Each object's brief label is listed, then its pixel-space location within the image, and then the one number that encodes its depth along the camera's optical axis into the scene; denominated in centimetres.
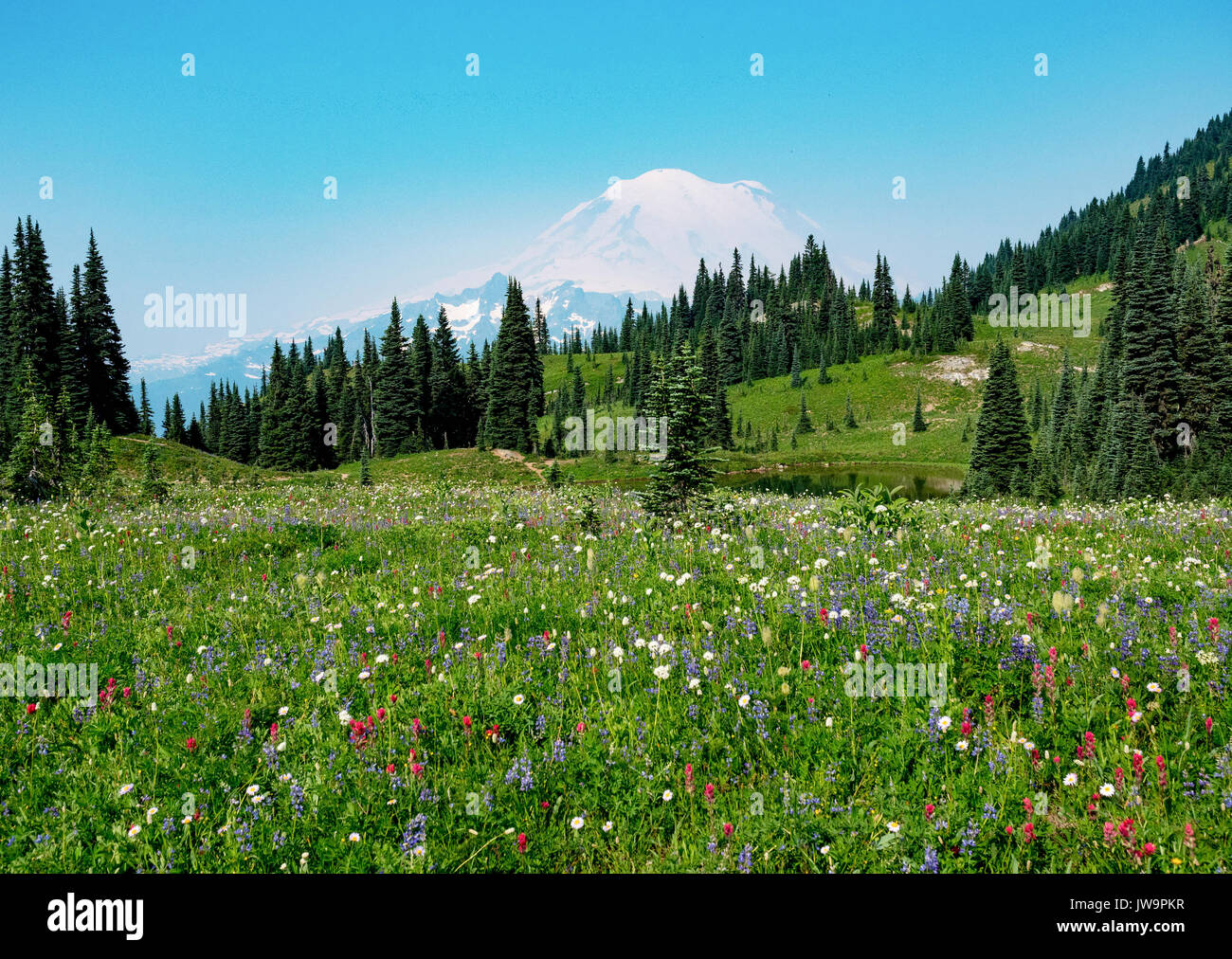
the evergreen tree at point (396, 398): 8388
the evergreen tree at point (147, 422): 7900
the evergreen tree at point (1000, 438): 5781
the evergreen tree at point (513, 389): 7500
